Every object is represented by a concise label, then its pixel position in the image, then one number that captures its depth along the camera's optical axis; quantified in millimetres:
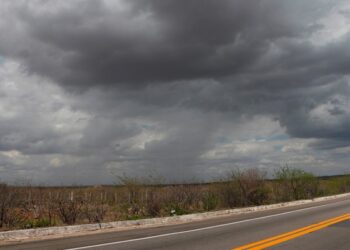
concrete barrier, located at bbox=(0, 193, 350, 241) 14130
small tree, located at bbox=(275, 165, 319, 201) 38969
